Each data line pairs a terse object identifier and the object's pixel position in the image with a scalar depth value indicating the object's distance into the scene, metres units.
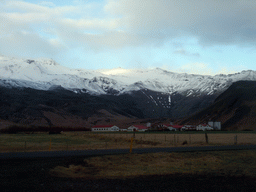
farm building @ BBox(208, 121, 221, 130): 136.27
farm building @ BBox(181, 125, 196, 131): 142.00
